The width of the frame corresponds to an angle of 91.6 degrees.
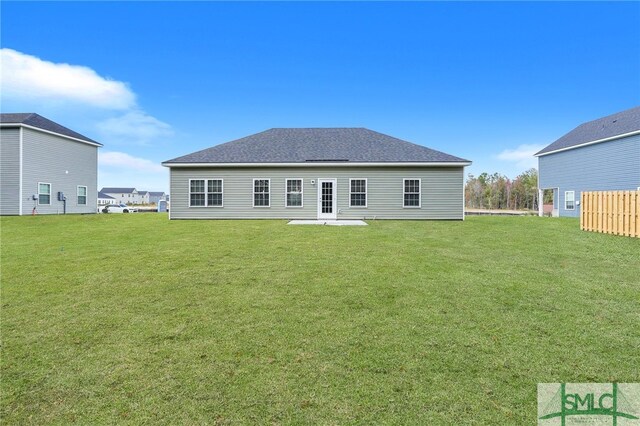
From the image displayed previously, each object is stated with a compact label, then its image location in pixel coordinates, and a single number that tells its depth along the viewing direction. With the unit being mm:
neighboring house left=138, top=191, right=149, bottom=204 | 98688
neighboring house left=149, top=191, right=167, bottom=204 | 104888
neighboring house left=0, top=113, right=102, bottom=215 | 19484
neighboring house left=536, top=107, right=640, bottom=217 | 19875
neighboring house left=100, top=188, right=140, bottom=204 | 89706
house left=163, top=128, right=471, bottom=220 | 17734
